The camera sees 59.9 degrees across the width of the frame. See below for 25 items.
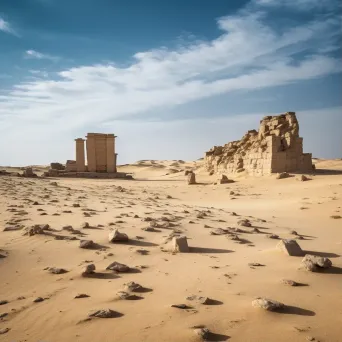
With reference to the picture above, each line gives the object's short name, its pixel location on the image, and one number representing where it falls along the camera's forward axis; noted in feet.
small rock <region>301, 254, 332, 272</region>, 12.12
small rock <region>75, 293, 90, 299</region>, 9.83
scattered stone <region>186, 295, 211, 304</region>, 9.34
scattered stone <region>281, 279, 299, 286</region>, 10.80
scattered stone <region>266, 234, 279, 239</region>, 18.75
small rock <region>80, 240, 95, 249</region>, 15.10
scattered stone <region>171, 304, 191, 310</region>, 8.99
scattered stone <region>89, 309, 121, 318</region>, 8.53
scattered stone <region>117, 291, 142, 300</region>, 9.70
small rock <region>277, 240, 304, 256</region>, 14.24
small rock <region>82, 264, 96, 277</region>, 11.74
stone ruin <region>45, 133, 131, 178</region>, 100.78
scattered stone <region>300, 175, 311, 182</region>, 52.80
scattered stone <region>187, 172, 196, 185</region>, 69.31
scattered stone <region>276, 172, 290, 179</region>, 59.26
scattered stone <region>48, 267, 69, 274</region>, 12.03
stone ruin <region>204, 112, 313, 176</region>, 67.38
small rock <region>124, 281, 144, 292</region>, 10.31
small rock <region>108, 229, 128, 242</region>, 16.25
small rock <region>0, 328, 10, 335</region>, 7.84
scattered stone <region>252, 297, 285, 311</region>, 8.67
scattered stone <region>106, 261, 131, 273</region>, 12.24
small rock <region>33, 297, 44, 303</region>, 9.58
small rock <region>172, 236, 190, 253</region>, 15.19
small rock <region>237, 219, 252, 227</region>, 22.53
